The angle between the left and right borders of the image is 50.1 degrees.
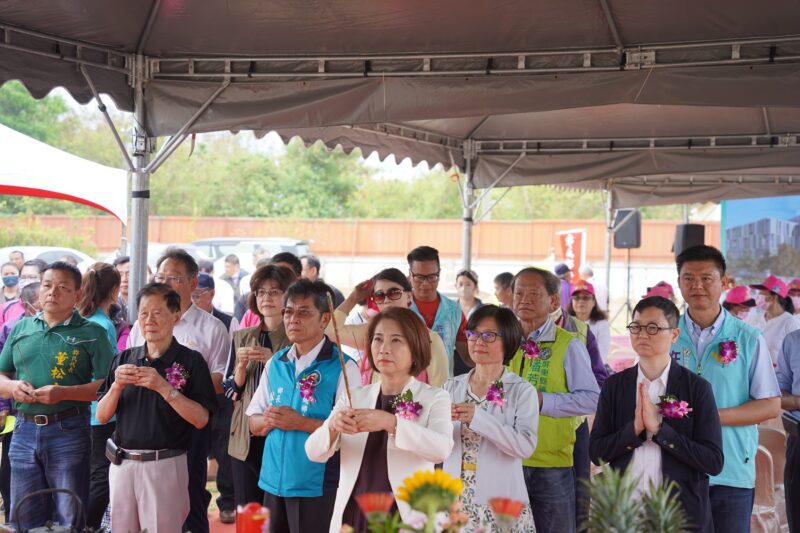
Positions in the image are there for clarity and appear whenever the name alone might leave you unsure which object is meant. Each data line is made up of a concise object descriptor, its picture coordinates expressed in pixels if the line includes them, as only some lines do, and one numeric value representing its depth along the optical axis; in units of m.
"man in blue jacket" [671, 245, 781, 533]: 3.22
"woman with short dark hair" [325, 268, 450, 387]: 3.87
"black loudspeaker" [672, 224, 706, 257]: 14.53
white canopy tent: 7.69
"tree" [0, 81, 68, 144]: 33.56
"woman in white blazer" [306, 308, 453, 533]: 2.71
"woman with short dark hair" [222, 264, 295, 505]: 3.88
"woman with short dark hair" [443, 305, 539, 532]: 3.12
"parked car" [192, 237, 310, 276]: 21.27
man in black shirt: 3.59
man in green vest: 3.53
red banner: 16.17
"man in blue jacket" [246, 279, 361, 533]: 3.32
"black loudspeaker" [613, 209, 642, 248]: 17.83
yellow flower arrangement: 1.55
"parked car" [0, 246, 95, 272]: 13.61
